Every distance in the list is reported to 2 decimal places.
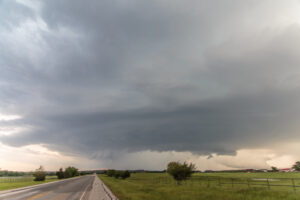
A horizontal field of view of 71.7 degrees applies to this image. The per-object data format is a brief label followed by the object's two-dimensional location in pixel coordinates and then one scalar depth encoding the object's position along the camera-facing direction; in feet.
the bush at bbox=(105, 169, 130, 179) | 273.38
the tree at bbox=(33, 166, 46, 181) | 241.14
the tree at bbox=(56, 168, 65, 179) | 334.54
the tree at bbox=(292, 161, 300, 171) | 512.55
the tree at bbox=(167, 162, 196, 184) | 128.06
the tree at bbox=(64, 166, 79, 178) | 364.17
